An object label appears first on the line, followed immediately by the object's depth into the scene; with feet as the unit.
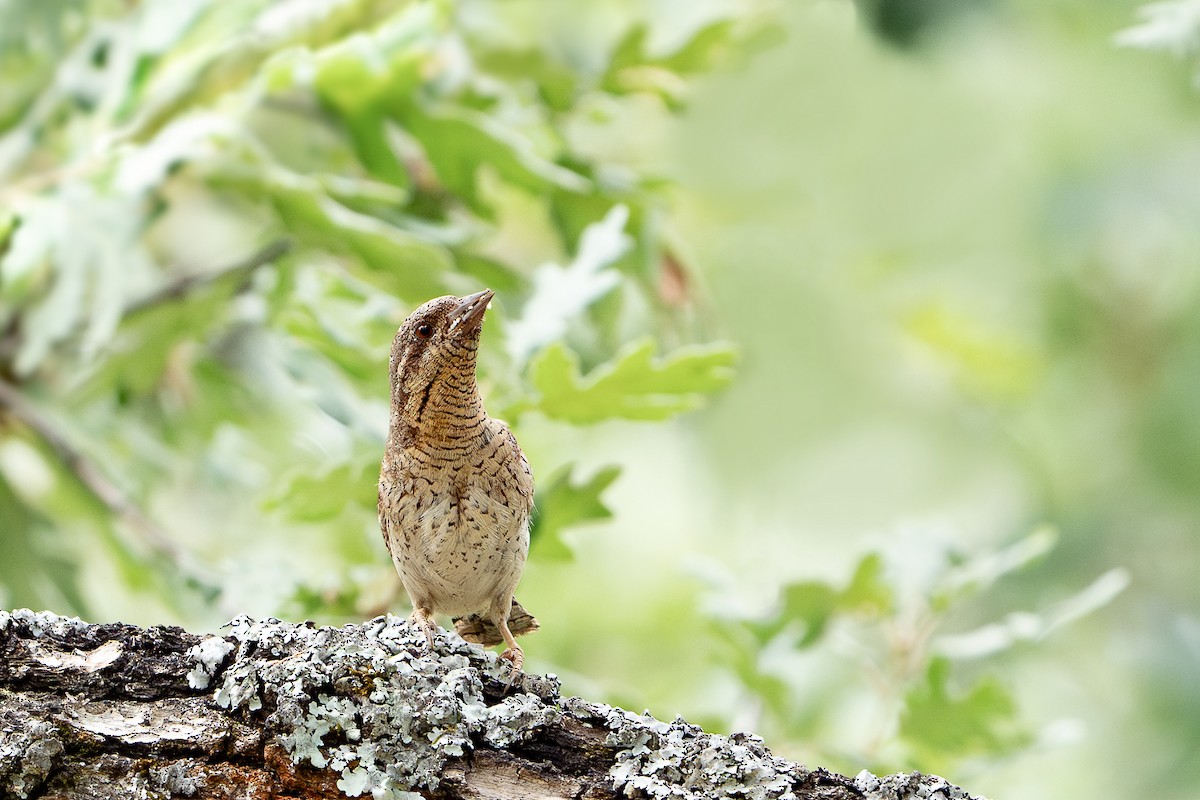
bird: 12.75
